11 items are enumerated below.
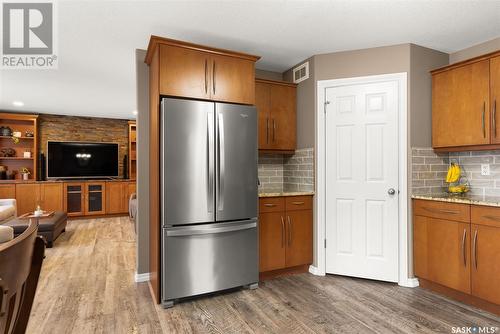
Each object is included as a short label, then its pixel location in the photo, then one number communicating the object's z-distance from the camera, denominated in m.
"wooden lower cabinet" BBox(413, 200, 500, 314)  2.41
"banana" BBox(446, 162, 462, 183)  3.06
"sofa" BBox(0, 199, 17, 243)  4.61
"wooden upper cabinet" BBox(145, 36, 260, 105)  2.58
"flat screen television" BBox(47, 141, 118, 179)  6.84
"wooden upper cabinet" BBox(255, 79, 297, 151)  3.54
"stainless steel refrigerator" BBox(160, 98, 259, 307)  2.52
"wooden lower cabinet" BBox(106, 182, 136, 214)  7.08
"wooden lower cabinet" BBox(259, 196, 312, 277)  3.18
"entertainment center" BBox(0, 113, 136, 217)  6.46
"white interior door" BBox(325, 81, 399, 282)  3.06
